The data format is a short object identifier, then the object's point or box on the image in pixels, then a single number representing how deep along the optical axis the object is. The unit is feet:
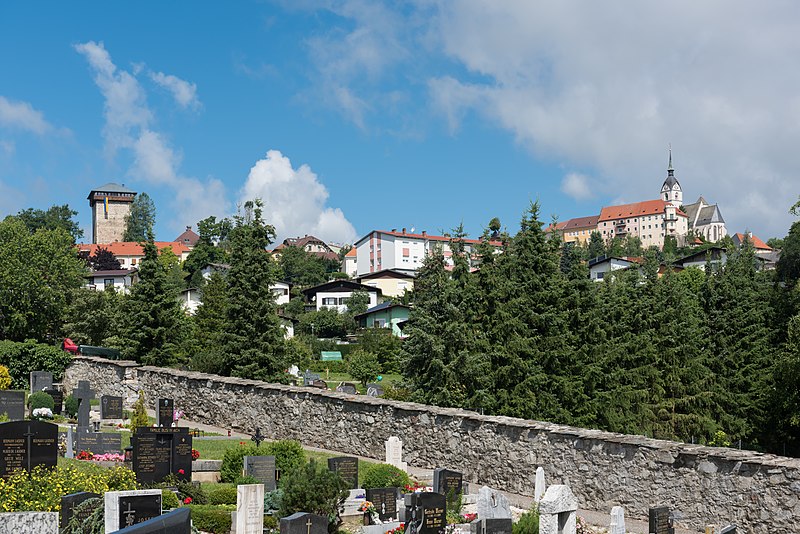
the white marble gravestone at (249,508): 39.18
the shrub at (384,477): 52.95
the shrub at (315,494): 41.14
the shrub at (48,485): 37.60
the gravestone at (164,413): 70.74
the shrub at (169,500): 43.57
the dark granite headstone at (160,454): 51.03
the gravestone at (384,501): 47.91
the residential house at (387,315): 255.50
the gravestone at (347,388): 122.42
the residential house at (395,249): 374.84
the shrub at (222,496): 48.88
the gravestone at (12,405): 70.29
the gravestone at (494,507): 42.57
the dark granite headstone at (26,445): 42.93
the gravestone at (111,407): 80.23
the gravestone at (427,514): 40.93
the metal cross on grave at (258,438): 62.42
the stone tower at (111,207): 547.90
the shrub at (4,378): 97.10
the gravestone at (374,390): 121.70
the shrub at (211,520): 43.14
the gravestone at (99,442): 59.62
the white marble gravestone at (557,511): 33.65
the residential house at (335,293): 301.02
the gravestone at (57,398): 81.66
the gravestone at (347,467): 54.65
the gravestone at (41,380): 96.12
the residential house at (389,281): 333.21
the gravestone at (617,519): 44.62
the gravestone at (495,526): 40.52
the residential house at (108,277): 337.52
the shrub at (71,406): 81.35
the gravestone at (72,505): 35.04
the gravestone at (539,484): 54.70
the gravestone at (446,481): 51.21
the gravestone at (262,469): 52.49
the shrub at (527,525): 42.39
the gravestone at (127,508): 31.17
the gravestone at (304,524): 34.27
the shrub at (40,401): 78.95
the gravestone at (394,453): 62.13
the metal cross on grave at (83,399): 71.26
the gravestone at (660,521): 46.60
